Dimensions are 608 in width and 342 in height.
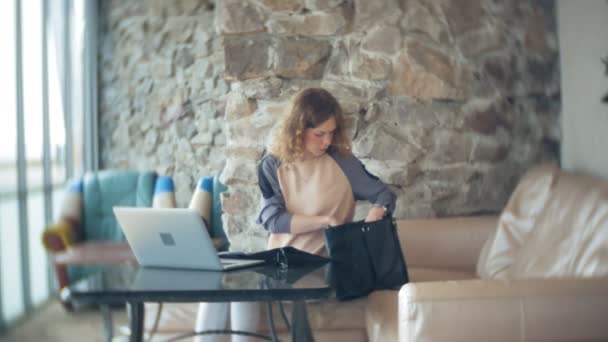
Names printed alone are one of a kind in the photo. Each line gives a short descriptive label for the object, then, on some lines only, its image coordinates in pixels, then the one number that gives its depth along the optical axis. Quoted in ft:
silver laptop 6.91
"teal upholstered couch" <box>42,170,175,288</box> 16.24
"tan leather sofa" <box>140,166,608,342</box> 6.28
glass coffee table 6.20
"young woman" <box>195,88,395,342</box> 9.11
